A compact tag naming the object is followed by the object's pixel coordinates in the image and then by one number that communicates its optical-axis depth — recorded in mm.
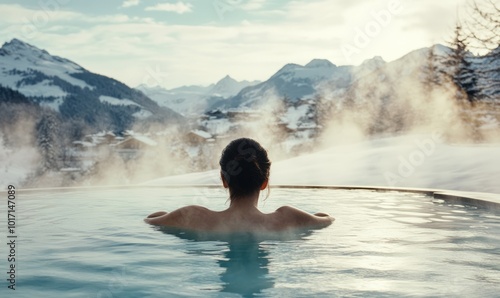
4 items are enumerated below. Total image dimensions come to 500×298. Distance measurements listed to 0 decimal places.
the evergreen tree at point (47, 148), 48219
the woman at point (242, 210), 4113
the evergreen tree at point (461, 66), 27312
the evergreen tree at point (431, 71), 29203
